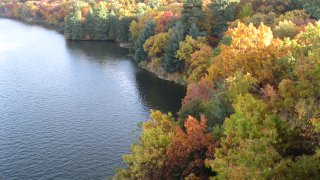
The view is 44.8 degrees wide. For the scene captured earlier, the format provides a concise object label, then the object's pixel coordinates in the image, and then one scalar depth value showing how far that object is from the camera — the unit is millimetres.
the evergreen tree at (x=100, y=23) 134312
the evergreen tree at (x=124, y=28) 126600
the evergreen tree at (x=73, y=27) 133625
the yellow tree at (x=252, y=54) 43688
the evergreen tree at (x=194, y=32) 82781
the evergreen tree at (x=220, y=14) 84969
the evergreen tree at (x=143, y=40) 100138
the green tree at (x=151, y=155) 39844
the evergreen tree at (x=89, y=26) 134875
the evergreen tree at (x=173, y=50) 84919
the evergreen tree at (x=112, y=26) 132375
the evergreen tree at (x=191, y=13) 86188
